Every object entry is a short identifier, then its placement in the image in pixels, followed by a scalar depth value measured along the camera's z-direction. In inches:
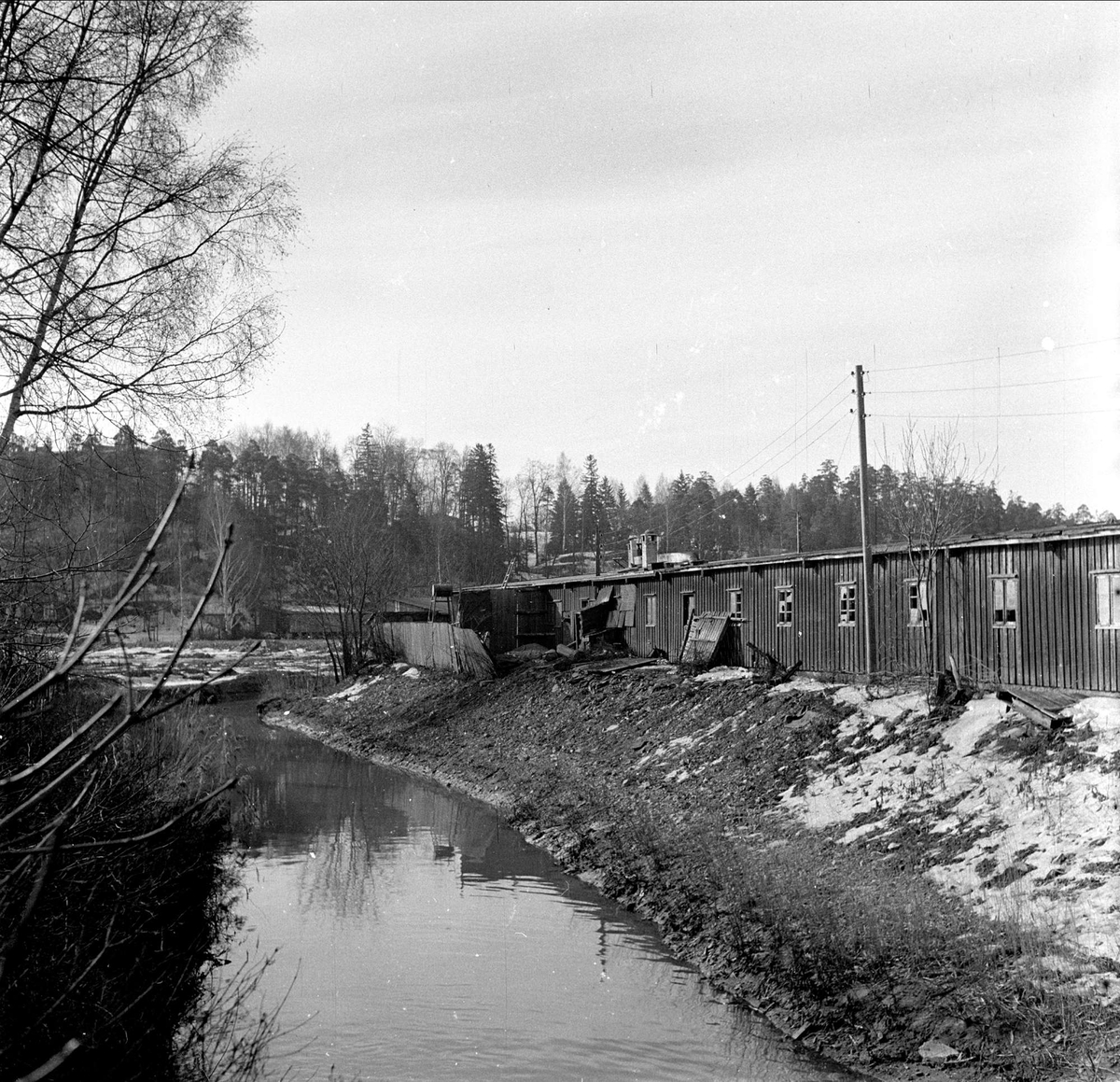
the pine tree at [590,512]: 3538.4
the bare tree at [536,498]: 3710.6
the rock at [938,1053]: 315.6
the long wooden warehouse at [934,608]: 740.0
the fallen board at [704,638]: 1088.2
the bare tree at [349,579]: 1640.0
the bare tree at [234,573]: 2292.1
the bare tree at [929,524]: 796.0
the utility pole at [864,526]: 861.2
